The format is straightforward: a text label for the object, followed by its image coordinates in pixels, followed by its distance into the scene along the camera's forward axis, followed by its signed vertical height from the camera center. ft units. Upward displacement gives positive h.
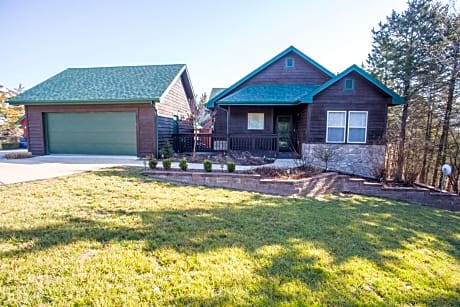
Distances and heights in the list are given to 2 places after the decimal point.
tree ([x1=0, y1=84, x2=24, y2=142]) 82.94 +5.74
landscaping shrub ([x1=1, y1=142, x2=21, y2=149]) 65.56 -3.86
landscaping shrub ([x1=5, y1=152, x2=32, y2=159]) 38.70 -3.95
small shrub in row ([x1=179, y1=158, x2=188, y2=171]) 25.86 -3.50
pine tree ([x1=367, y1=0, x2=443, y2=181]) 41.45 +17.84
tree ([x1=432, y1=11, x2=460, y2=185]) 36.63 +11.63
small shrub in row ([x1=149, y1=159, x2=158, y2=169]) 26.48 -3.40
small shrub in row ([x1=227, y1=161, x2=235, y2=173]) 25.24 -3.57
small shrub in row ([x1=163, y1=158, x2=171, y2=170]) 25.90 -3.41
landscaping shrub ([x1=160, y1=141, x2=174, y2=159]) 38.65 -3.05
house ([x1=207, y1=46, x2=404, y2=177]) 34.99 +4.19
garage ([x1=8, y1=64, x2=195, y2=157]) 39.81 +3.30
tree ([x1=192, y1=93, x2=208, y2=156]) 40.98 +3.67
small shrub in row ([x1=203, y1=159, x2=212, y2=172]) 25.14 -3.47
